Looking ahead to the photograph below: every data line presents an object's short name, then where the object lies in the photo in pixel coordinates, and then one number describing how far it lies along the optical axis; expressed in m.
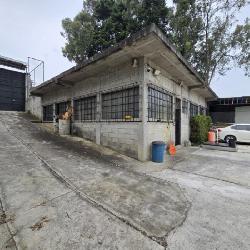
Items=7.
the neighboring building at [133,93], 6.36
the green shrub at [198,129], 11.62
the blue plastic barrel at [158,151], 6.55
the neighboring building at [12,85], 16.59
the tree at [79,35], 17.45
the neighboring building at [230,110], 17.36
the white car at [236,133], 12.13
